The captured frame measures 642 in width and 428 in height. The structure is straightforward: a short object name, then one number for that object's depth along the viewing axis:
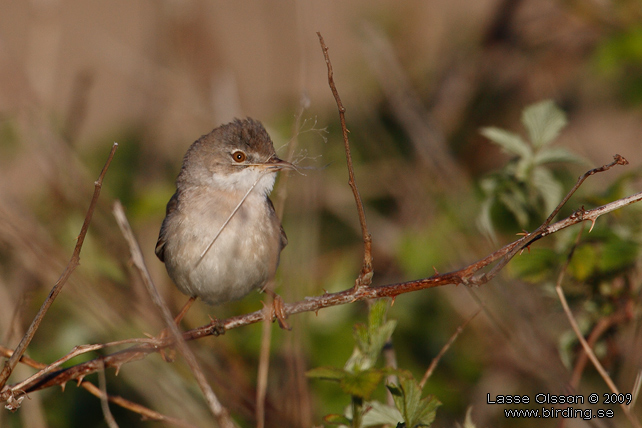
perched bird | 6.49
